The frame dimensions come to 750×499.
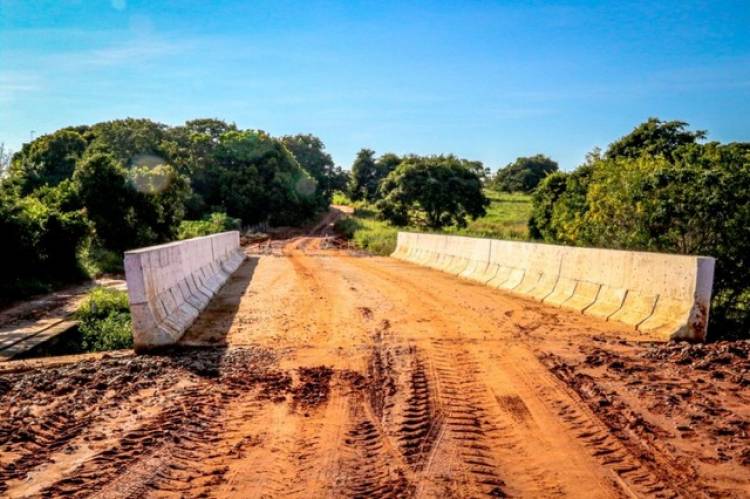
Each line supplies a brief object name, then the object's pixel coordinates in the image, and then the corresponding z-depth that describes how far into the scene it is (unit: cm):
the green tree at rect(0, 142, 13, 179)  2347
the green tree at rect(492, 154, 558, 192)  9871
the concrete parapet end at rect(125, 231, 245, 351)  650
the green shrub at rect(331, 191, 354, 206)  9836
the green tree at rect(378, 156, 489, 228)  4156
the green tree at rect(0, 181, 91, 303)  1354
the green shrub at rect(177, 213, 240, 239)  3266
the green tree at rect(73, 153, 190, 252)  2156
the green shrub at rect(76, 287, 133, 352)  820
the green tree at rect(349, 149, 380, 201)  7831
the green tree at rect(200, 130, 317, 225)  5012
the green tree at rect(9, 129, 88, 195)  4209
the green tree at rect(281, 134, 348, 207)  7731
